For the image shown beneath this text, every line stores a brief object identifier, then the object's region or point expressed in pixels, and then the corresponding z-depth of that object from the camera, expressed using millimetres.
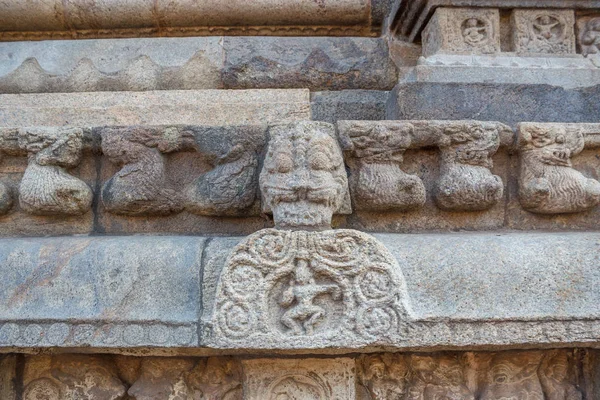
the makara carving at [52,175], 2008
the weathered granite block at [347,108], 2662
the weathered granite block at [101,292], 1758
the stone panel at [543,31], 2588
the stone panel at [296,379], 1849
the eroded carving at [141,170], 2010
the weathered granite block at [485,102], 2283
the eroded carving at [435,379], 1942
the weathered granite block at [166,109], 2498
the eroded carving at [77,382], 1970
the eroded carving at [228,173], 1999
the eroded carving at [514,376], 1957
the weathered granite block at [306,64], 2777
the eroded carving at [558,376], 1985
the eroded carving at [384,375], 1944
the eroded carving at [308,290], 1701
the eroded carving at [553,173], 2014
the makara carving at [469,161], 2000
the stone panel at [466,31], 2539
